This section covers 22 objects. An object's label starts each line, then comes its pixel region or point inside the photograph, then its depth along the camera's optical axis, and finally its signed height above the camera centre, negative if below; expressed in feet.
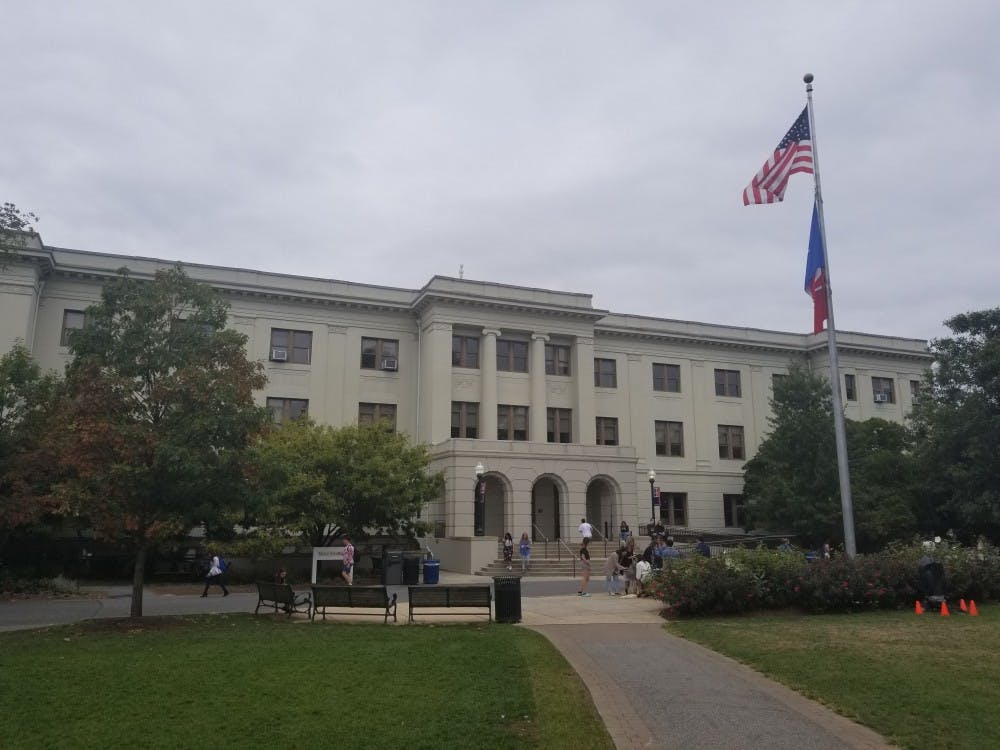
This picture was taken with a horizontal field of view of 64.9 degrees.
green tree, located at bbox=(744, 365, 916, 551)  113.19 +11.01
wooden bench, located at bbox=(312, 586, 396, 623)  52.26 -3.56
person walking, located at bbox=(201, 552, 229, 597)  74.54 -2.91
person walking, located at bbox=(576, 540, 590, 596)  72.38 -2.35
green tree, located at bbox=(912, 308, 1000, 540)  101.09 +15.24
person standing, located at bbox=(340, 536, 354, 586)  79.15 -1.78
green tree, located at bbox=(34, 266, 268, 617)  51.19 +8.27
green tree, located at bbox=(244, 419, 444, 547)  87.35 +6.67
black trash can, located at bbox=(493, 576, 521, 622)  51.96 -3.60
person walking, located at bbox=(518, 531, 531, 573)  101.14 -0.94
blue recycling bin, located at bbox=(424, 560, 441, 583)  87.66 -2.98
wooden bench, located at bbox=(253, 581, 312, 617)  54.80 -3.68
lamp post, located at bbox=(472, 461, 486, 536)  98.43 +4.92
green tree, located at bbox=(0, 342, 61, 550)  68.49 +10.30
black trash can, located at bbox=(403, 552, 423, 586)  85.97 -2.83
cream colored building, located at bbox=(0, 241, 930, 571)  114.52 +27.13
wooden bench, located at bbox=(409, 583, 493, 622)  51.90 -3.42
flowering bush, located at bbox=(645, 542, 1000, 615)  54.54 -2.50
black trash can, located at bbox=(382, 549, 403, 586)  85.20 -2.52
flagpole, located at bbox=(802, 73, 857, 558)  65.05 +11.98
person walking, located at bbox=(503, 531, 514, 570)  102.06 -0.59
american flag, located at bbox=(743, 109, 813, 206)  68.95 +32.75
